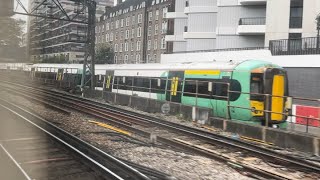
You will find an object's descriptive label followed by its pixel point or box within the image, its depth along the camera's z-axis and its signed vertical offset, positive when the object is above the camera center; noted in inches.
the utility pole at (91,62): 1264.8 +37.0
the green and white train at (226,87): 689.0 -22.9
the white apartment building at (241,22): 1472.7 +213.4
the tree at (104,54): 3260.3 +152.0
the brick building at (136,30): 3159.0 +371.2
